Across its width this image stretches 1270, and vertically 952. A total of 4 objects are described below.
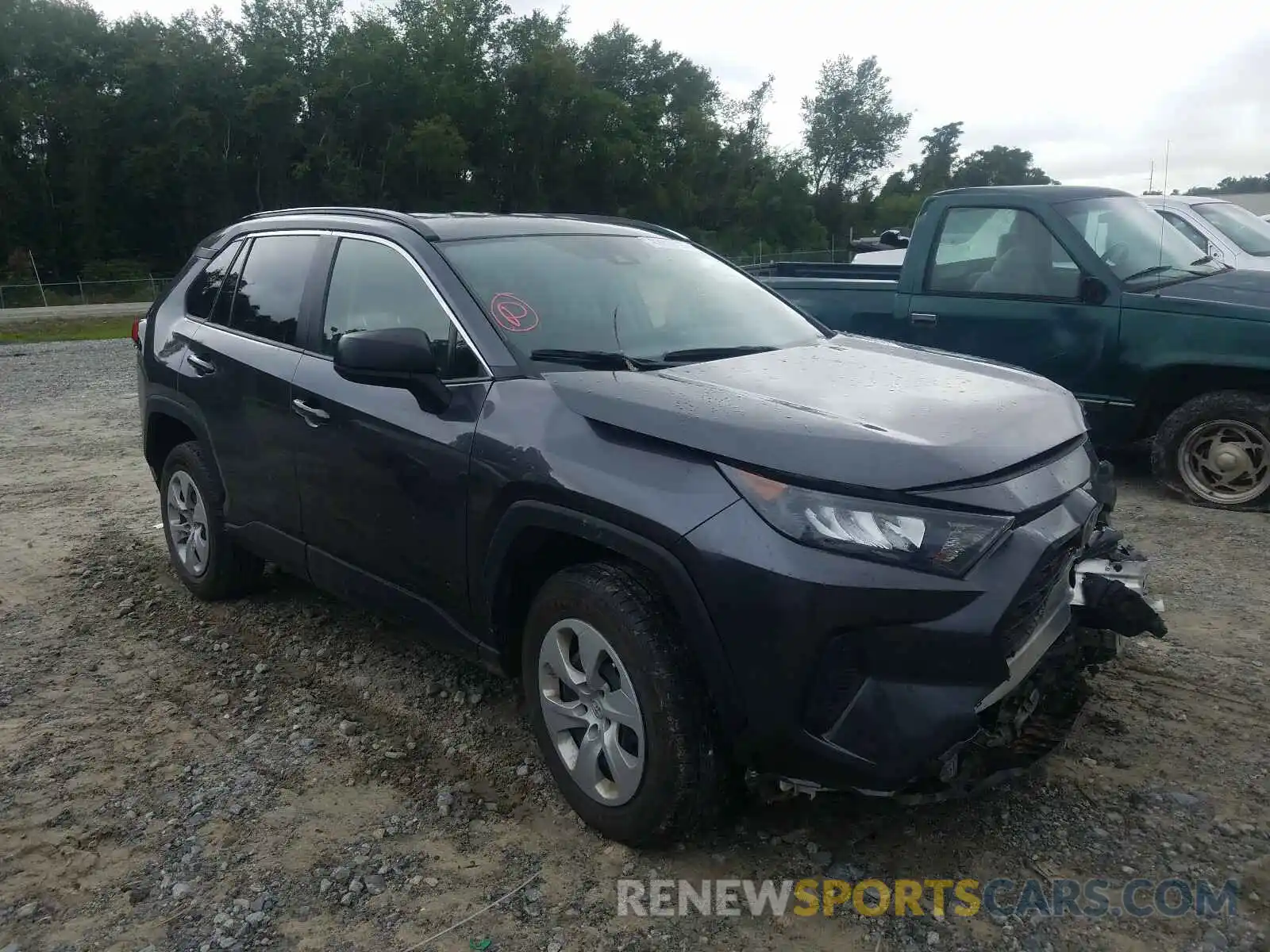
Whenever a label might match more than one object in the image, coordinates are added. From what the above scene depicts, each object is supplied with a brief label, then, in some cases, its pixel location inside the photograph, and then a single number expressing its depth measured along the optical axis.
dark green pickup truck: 5.89
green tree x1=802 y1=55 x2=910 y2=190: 83.94
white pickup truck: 7.07
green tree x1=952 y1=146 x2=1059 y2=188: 71.06
